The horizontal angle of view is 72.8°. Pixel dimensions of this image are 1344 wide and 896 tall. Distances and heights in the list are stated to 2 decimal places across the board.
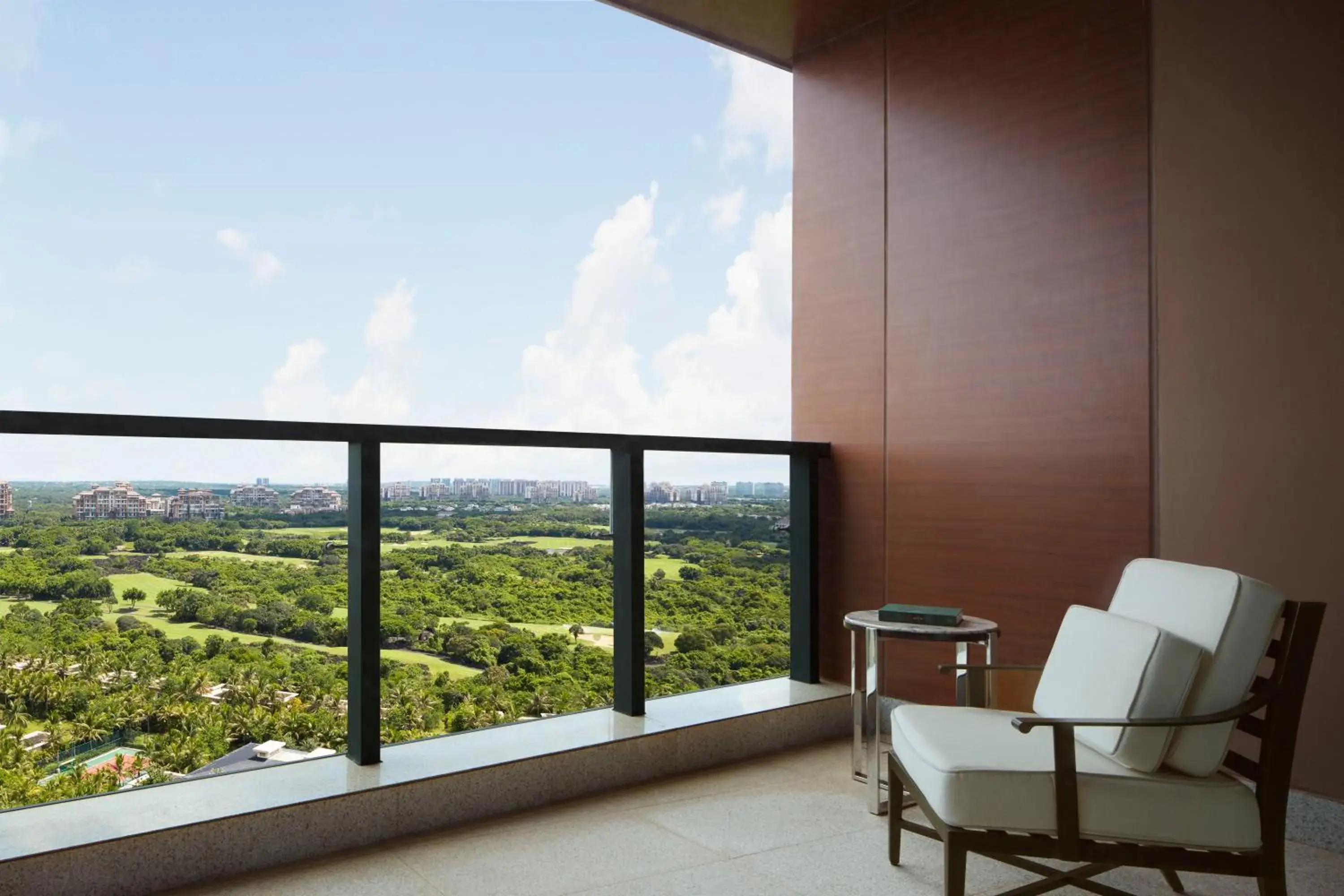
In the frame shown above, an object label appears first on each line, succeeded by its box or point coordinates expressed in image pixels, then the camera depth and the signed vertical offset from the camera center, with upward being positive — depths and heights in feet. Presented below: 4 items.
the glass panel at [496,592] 12.10 -2.40
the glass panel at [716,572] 13.55 -2.20
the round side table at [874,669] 9.32 -2.49
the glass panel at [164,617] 9.59 -2.19
